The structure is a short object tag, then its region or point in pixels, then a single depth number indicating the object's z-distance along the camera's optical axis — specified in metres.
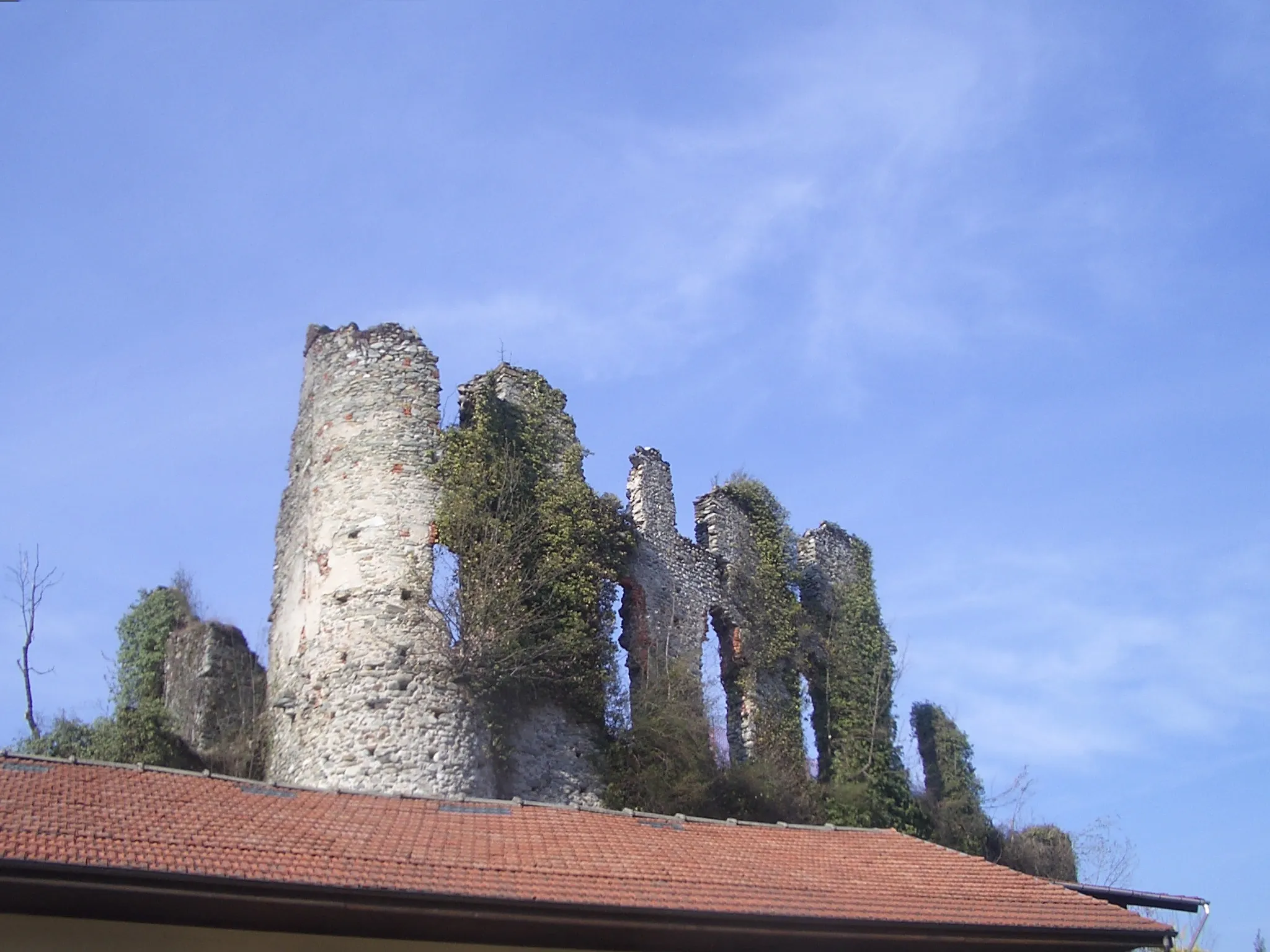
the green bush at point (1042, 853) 24.47
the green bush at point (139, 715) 18.98
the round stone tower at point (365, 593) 17.48
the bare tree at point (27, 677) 19.86
